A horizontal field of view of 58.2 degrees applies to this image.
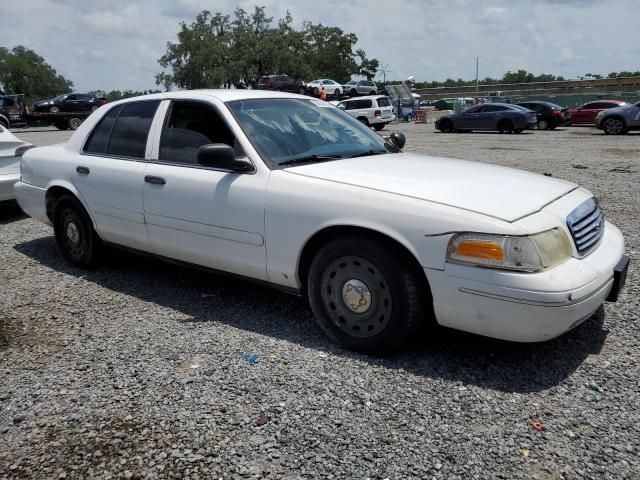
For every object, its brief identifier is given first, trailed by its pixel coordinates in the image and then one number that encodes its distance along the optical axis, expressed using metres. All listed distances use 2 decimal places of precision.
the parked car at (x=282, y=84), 42.78
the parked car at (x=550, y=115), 26.23
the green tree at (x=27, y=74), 85.19
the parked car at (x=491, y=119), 24.75
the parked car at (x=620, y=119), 21.41
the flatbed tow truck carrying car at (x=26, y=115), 30.44
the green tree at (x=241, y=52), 66.12
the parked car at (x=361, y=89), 50.28
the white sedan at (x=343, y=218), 2.98
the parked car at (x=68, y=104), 31.09
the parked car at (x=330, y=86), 49.38
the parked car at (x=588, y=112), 27.02
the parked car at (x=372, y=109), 27.38
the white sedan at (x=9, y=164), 7.23
